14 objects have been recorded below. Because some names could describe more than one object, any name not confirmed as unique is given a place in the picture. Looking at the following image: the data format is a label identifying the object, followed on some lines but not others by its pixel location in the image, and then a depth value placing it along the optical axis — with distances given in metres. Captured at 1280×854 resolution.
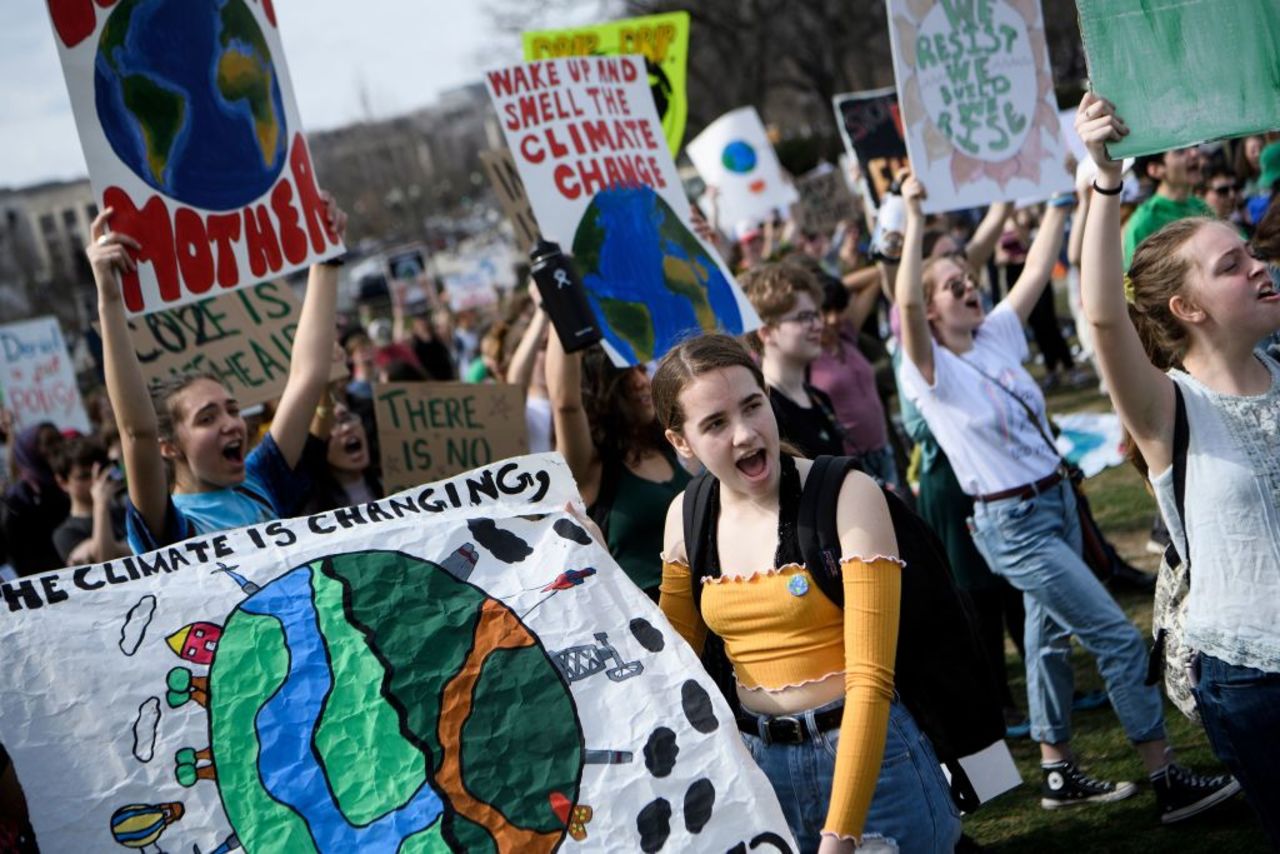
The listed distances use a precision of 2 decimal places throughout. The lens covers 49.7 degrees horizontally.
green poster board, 2.96
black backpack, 2.76
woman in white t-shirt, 4.52
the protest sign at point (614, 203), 5.10
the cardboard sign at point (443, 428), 5.46
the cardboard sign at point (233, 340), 5.89
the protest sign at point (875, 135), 8.31
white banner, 2.43
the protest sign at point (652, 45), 7.84
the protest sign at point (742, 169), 14.56
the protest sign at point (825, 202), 19.22
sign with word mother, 3.86
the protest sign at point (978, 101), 5.61
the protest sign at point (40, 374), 12.12
